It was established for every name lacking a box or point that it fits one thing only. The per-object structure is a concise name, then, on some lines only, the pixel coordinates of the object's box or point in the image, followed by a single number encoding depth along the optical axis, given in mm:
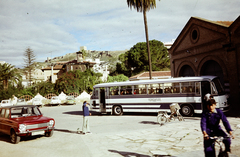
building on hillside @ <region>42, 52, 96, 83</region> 69250
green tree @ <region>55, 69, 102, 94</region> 41569
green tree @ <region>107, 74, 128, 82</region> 59500
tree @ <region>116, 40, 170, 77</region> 62125
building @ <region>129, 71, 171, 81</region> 49531
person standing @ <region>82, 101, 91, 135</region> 10508
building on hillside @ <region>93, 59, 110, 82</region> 76531
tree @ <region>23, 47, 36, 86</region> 74212
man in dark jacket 4398
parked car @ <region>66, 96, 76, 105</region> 33406
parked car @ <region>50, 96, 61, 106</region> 32328
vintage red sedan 8914
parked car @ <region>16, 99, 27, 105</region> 28898
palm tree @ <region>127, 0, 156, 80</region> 21781
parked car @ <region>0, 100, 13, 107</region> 28991
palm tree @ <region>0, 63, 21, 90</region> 39406
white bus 13990
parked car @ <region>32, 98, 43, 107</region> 30809
